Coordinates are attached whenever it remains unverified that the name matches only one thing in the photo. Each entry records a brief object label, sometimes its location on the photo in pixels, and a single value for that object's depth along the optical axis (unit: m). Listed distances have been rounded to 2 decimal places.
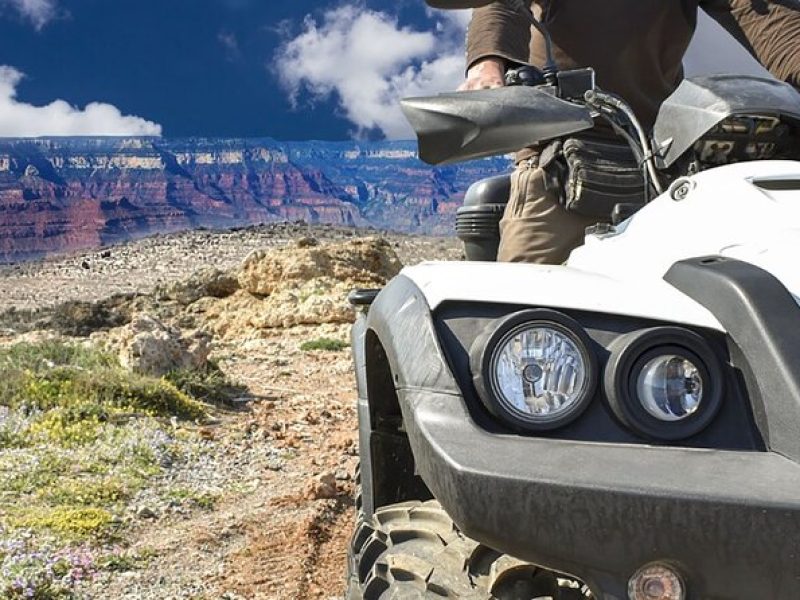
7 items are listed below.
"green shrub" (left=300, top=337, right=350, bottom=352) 13.44
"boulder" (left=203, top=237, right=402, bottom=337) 15.27
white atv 1.55
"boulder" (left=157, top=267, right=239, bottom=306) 17.11
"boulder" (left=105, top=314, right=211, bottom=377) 9.61
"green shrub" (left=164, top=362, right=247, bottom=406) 9.16
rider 2.94
